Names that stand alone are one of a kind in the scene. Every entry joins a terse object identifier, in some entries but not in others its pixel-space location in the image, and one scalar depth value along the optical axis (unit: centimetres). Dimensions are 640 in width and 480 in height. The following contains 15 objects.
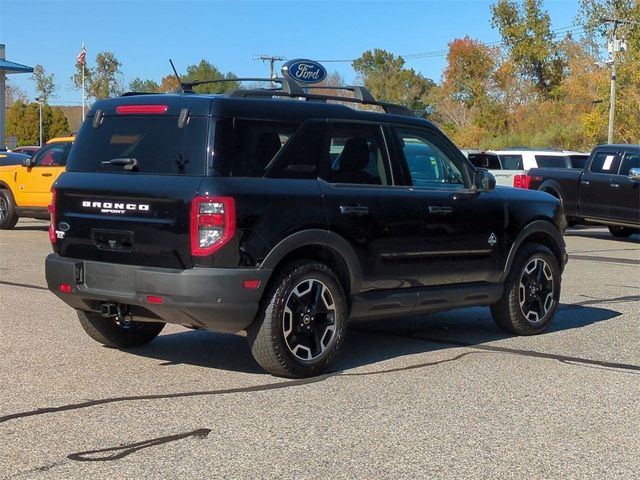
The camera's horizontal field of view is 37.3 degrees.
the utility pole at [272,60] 6996
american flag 5341
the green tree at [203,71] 7044
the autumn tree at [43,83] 8612
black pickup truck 1939
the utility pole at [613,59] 3716
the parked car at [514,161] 2495
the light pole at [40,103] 7341
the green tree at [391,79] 8856
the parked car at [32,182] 1859
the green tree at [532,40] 5712
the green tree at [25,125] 7688
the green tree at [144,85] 6862
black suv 636
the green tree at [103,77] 7069
